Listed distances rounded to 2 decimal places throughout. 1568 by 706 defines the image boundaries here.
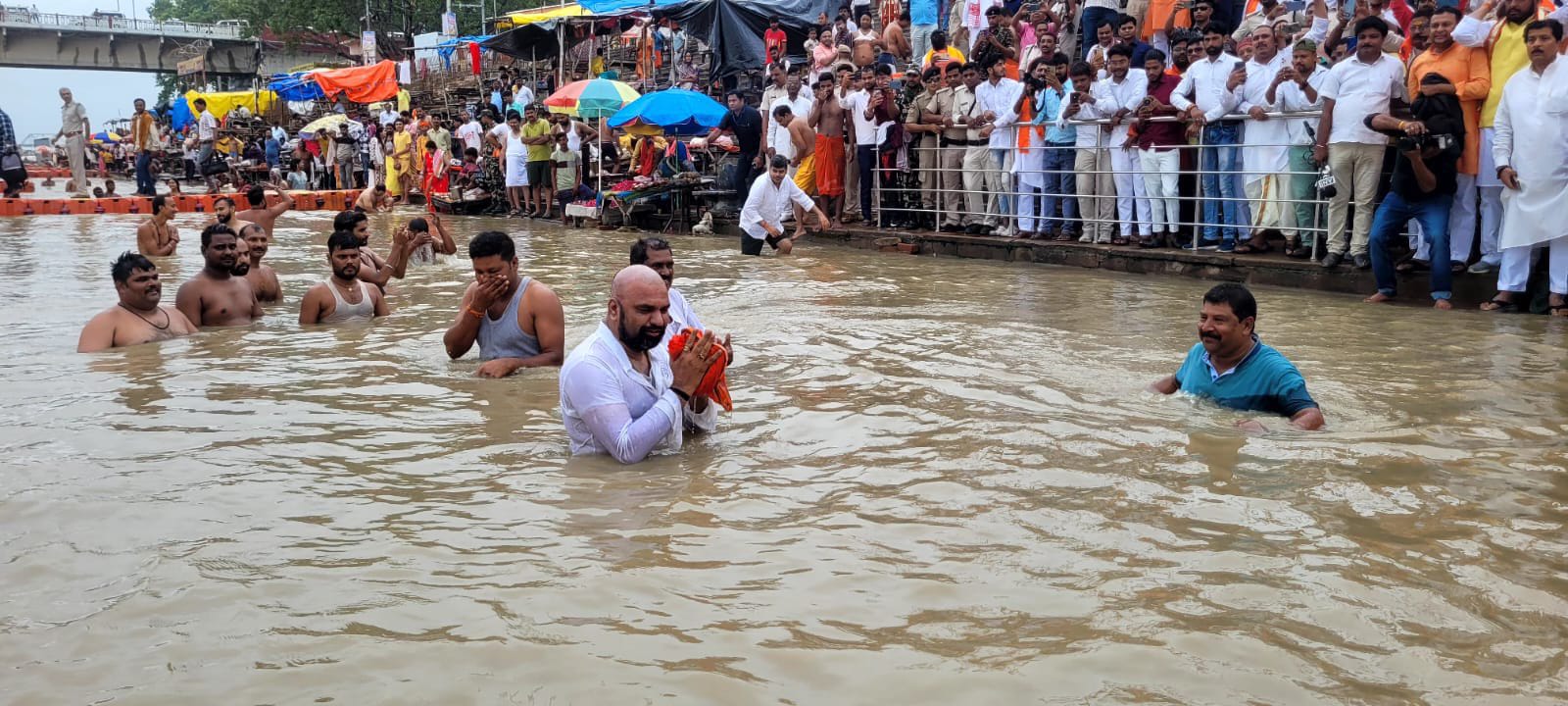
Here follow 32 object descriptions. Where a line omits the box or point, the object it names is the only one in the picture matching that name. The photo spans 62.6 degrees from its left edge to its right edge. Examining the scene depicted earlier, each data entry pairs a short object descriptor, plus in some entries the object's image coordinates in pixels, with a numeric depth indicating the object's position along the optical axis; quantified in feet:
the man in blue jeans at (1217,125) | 38.27
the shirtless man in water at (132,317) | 28.84
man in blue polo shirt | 19.66
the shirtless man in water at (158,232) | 48.75
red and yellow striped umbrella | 75.66
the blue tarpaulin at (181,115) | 146.92
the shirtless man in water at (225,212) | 41.11
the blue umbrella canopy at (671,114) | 66.95
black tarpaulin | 72.90
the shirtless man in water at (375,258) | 33.86
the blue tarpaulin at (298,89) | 143.74
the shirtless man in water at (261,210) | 43.68
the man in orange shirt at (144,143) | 100.83
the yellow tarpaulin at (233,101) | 154.20
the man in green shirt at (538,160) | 74.95
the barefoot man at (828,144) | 54.34
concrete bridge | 204.44
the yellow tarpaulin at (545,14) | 98.84
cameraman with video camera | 31.09
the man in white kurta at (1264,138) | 37.55
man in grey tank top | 25.01
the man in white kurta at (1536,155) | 29.40
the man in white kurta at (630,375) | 17.57
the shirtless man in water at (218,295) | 31.58
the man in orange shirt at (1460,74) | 31.65
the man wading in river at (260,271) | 34.42
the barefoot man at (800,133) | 52.47
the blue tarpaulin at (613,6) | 94.85
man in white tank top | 31.78
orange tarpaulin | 121.49
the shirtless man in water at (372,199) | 62.59
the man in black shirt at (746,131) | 59.16
